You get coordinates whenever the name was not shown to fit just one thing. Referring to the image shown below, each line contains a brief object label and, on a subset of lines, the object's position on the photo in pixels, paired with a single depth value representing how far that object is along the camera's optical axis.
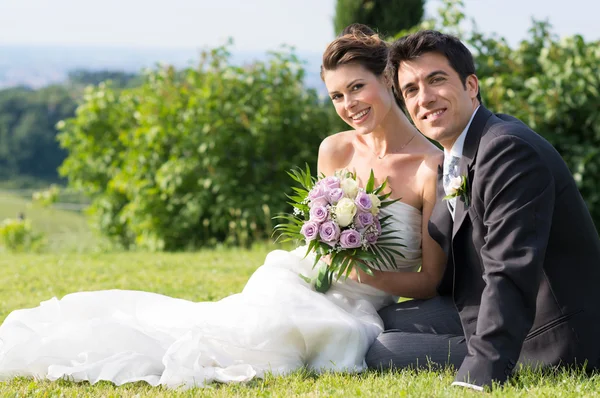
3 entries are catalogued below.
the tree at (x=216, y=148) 9.91
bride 4.08
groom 3.27
